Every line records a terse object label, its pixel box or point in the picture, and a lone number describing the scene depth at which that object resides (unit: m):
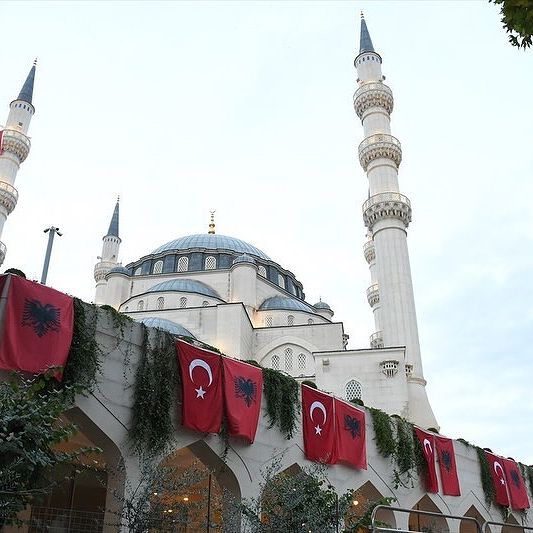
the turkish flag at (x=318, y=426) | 12.09
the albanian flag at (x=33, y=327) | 7.69
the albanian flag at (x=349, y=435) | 12.65
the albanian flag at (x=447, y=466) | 15.35
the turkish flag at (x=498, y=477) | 17.47
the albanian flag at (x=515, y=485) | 18.02
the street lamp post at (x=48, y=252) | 15.25
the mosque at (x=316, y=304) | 17.30
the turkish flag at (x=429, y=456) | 14.86
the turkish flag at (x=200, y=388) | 9.58
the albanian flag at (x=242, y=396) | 10.20
